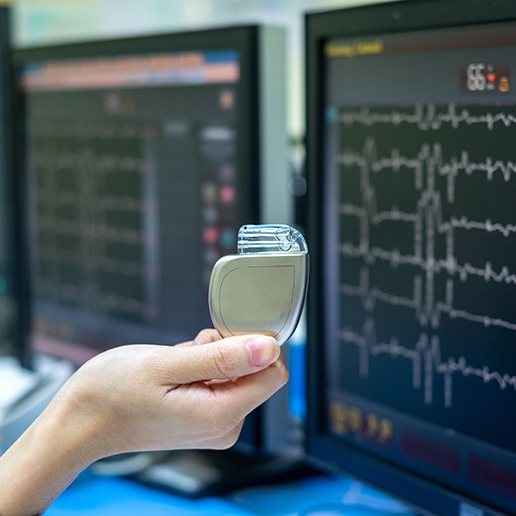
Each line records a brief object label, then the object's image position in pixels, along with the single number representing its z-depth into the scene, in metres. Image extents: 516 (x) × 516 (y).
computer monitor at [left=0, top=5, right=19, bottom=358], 1.25
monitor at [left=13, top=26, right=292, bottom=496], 0.95
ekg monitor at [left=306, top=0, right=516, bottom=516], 0.75
